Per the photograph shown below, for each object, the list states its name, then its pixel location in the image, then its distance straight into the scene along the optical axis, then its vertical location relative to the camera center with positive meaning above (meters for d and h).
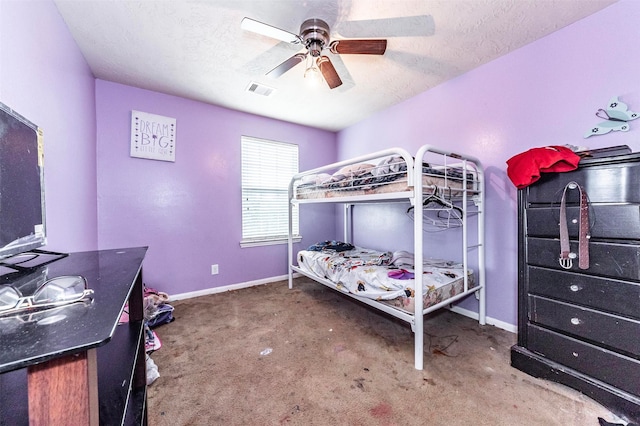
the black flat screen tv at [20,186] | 0.79 +0.11
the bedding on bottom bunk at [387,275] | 1.77 -0.53
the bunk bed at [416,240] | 1.66 -0.26
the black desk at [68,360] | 0.39 -0.22
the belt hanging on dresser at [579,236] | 1.30 -0.14
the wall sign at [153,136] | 2.54 +0.84
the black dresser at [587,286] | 1.20 -0.42
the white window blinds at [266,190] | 3.25 +0.32
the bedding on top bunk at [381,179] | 1.75 +0.27
